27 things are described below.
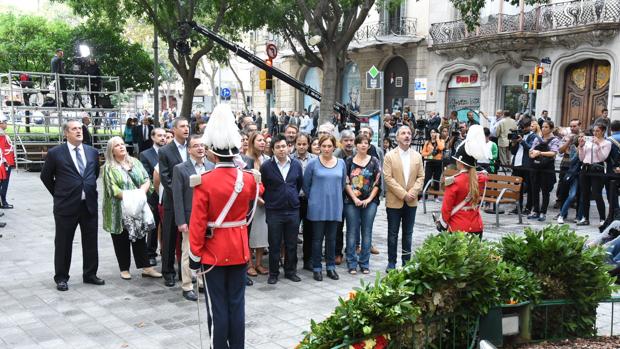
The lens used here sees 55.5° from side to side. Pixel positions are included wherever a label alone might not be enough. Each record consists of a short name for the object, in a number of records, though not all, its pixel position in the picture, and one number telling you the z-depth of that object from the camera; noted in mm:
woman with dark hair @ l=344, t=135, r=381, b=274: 7305
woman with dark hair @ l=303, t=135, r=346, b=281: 7000
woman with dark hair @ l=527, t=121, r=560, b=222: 11195
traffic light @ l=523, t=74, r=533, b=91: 20516
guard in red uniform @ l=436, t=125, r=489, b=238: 6055
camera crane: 16438
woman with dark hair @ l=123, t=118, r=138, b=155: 19531
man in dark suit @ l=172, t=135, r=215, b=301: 5969
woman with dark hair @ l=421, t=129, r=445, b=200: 13133
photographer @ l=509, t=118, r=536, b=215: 11667
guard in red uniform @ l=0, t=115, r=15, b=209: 11148
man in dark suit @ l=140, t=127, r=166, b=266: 7370
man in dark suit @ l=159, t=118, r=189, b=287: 6566
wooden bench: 10530
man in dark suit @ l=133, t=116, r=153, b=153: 19047
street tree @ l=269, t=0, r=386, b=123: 17812
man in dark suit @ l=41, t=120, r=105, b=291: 6504
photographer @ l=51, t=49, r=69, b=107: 18312
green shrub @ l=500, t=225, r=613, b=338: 4070
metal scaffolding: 17984
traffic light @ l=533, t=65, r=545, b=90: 19938
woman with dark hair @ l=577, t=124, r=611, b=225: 10281
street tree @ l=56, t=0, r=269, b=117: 19453
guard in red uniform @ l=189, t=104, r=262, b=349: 4363
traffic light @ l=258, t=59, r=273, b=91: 15820
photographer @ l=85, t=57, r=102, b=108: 18922
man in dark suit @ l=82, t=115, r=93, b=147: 16116
